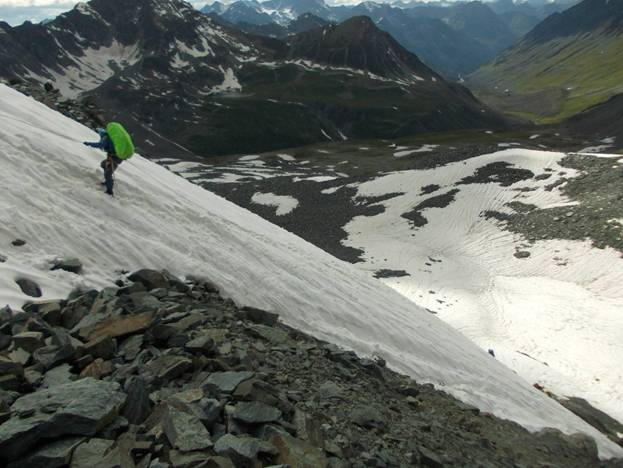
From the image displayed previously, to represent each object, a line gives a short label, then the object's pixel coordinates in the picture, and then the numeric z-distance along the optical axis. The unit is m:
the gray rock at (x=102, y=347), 8.48
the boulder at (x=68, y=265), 11.80
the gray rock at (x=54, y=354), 7.89
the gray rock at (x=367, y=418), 9.54
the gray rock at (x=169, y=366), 8.26
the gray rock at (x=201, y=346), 9.17
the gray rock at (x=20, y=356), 7.75
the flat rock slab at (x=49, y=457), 5.82
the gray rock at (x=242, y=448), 6.73
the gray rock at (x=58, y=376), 7.35
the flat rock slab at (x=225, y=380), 8.12
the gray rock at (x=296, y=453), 7.14
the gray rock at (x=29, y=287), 10.32
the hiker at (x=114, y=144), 15.02
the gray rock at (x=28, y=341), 8.15
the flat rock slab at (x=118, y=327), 9.02
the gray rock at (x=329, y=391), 9.96
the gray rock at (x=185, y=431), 6.61
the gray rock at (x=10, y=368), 7.22
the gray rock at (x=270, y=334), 11.95
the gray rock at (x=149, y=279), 12.32
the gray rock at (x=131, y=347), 8.69
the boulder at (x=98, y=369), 7.87
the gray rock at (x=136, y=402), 7.03
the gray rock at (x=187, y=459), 6.26
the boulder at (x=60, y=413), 5.89
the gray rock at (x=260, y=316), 13.52
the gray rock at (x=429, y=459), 9.15
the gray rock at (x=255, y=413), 7.59
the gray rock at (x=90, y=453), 5.93
